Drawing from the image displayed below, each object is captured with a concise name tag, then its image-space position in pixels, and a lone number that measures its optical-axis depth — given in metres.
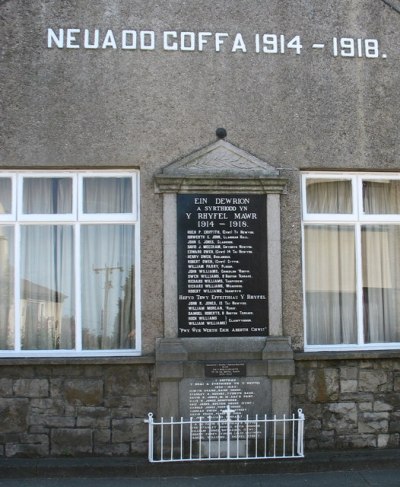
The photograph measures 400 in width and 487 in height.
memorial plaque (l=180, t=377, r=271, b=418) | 6.78
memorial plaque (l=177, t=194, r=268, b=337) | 6.90
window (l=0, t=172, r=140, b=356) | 7.04
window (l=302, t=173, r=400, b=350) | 7.33
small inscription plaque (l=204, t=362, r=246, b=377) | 6.79
